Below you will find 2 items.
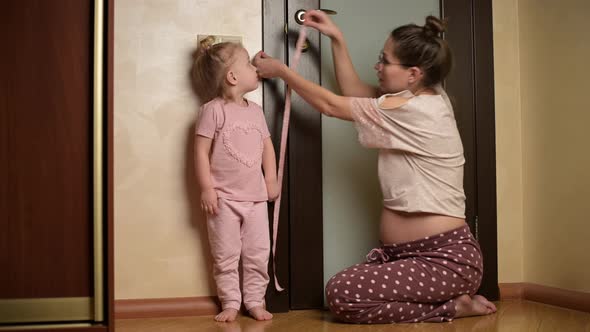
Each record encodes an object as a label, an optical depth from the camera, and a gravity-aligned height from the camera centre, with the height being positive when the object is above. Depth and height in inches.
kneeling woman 76.2 -1.9
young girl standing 79.4 -0.1
